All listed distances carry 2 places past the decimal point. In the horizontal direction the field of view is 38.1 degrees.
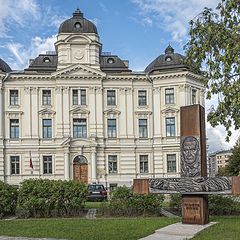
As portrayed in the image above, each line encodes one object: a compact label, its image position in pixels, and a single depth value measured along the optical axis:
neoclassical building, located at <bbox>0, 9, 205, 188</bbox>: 36.52
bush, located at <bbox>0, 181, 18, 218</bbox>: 14.64
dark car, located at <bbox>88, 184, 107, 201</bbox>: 25.71
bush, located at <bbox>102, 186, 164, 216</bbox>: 14.53
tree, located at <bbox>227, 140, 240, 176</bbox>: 47.05
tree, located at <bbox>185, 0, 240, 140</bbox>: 9.28
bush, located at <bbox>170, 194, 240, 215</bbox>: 14.51
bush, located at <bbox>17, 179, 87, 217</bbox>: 14.46
